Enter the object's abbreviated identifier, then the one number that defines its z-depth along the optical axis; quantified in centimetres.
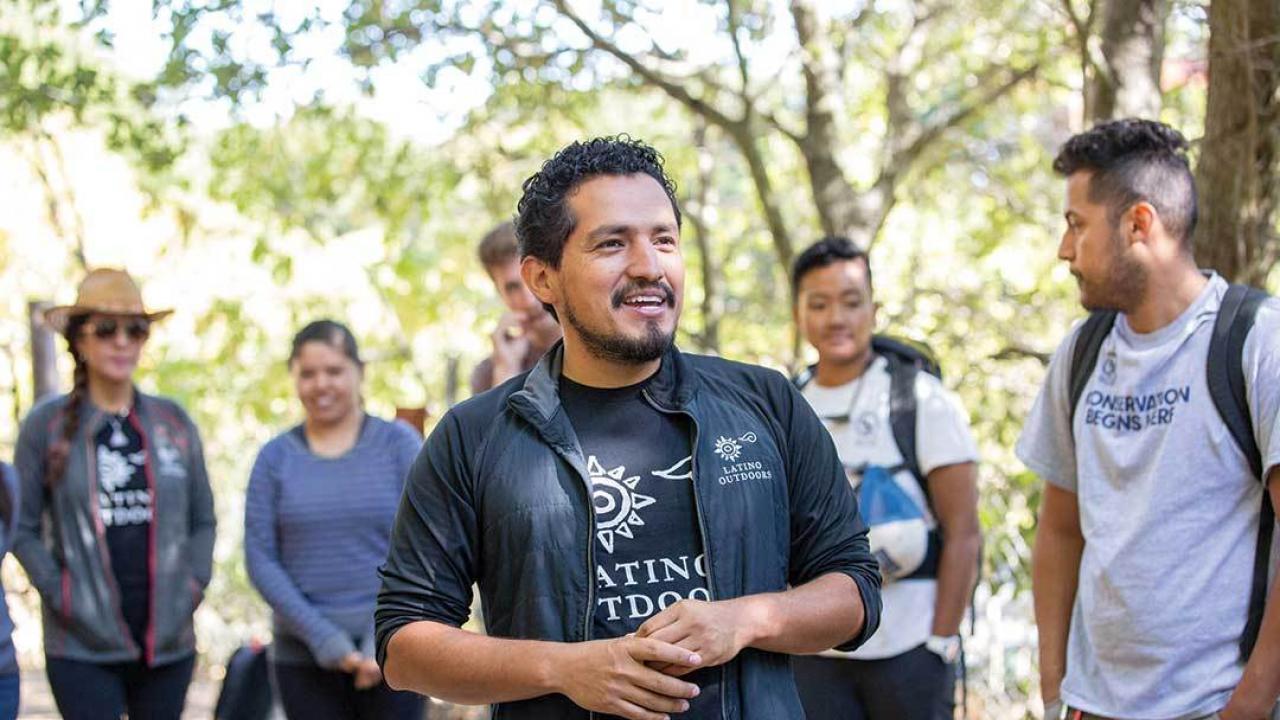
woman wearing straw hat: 543
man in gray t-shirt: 337
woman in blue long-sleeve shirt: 536
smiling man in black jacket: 251
